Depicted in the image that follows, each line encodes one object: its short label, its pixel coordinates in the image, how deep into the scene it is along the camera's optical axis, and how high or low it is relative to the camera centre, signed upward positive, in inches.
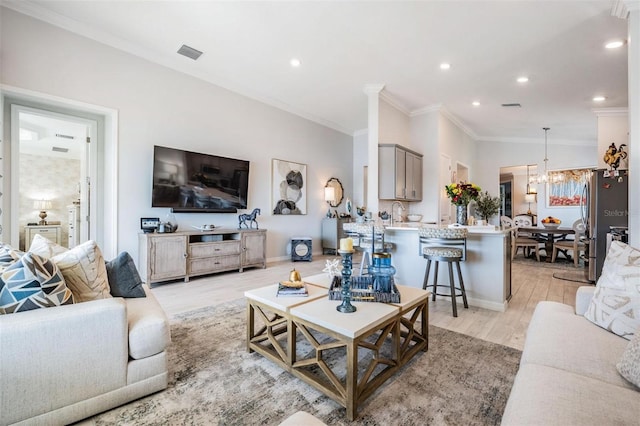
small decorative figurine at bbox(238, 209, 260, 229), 198.8 -2.8
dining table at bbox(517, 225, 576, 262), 234.7 -16.5
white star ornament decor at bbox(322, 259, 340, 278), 88.8 -17.4
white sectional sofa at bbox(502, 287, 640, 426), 35.2 -24.5
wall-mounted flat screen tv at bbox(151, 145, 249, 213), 160.1 +19.9
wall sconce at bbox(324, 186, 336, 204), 264.8 +18.7
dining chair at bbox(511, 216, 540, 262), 237.0 -21.1
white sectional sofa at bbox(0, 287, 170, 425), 47.6 -27.3
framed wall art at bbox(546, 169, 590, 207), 273.7 +27.0
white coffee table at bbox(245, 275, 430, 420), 58.3 -30.0
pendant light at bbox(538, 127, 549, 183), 281.9 +39.5
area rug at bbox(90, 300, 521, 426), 56.4 -39.8
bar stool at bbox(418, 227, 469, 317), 114.1 -14.2
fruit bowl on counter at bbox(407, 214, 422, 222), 218.5 -2.2
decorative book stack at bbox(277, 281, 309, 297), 78.4 -20.9
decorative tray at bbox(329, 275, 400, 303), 72.6 -20.4
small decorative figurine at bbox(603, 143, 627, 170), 139.3 +28.7
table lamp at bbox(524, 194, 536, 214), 346.4 +19.9
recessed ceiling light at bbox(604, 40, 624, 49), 127.0 +76.6
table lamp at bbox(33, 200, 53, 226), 221.0 +5.3
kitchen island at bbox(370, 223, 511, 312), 121.2 -23.4
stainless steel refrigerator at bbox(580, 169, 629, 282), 147.7 +2.8
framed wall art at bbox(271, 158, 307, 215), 225.5 +21.6
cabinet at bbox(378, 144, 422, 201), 190.4 +28.7
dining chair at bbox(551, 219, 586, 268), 205.9 -23.4
